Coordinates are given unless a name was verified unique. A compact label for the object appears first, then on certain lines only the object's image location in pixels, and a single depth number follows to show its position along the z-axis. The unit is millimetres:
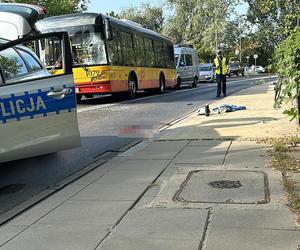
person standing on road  20281
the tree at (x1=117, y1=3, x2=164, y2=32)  87125
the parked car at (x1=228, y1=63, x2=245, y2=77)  62612
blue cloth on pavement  13750
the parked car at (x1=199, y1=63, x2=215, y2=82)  42219
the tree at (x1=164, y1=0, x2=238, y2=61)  69812
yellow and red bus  18297
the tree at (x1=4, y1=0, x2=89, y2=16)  37094
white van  32500
